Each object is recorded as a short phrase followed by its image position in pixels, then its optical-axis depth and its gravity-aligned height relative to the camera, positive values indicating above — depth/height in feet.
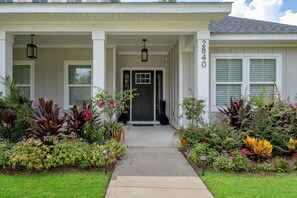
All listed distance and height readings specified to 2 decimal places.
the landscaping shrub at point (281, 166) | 13.70 -3.80
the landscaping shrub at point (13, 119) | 16.61 -1.45
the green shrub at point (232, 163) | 13.50 -3.61
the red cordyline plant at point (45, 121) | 14.83 -1.48
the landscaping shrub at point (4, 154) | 13.35 -3.17
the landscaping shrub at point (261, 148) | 14.67 -2.98
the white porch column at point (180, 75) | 23.67 +2.31
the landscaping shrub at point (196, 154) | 14.55 -3.38
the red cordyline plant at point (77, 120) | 16.45 -1.50
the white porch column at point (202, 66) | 18.88 +2.60
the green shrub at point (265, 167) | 13.57 -3.84
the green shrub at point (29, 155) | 12.91 -3.13
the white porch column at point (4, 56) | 18.83 +3.28
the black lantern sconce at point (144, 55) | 25.32 +4.65
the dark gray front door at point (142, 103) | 32.35 -0.60
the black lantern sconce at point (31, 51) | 23.20 +4.54
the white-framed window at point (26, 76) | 27.32 +2.51
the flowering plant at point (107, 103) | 17.40 -0.35
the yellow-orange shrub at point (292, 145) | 15.85 -3.01
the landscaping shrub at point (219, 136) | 15.25 -2.49
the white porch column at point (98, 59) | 18.85 +3.08
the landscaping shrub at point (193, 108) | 18.03 -0.69
